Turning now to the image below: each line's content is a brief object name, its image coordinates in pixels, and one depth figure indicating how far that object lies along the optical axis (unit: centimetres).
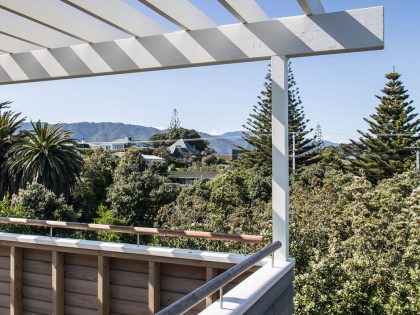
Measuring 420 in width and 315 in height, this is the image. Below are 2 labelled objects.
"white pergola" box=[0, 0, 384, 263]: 225
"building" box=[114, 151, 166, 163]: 2957
